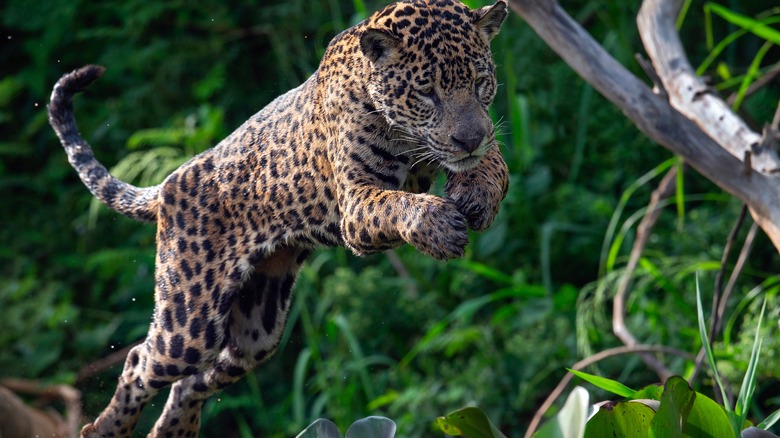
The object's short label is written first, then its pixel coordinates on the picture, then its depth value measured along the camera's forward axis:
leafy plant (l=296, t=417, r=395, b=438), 6.02
